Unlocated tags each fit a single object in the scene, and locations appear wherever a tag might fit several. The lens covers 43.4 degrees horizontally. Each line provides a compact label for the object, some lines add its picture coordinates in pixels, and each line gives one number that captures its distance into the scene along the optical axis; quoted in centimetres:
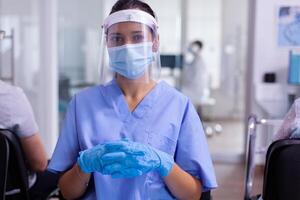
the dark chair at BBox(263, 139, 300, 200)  101
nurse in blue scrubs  103
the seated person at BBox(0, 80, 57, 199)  139
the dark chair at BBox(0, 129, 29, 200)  119
